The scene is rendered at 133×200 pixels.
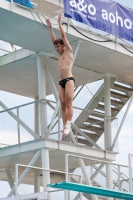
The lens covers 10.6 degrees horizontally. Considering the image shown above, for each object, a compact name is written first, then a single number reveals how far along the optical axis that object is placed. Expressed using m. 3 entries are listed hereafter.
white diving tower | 27.69
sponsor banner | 26.59
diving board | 17.18
